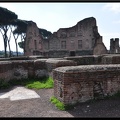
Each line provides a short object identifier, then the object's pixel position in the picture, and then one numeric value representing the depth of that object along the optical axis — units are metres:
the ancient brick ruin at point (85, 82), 3.53
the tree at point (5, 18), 19.95
